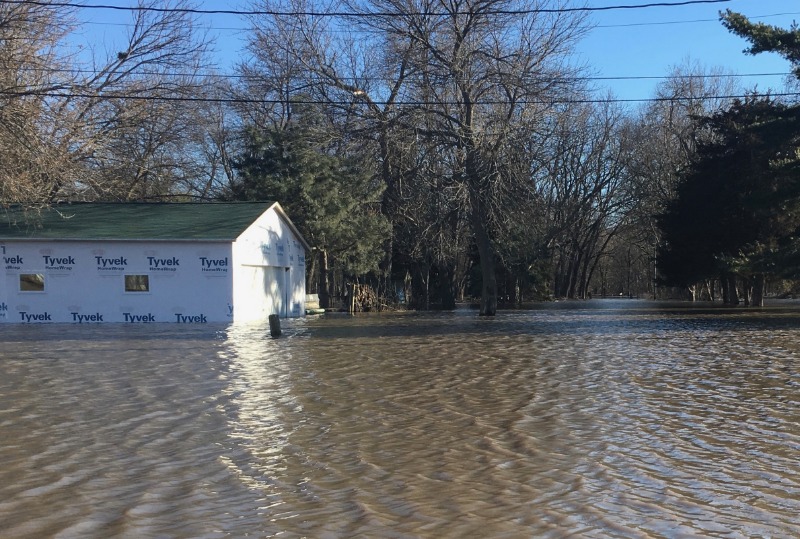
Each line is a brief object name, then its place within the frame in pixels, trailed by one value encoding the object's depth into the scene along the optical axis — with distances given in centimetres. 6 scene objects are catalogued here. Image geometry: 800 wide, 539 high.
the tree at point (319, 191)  3481
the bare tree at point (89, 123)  1839
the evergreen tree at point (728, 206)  2986
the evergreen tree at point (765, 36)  2478
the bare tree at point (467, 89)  2923
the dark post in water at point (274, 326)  2114
